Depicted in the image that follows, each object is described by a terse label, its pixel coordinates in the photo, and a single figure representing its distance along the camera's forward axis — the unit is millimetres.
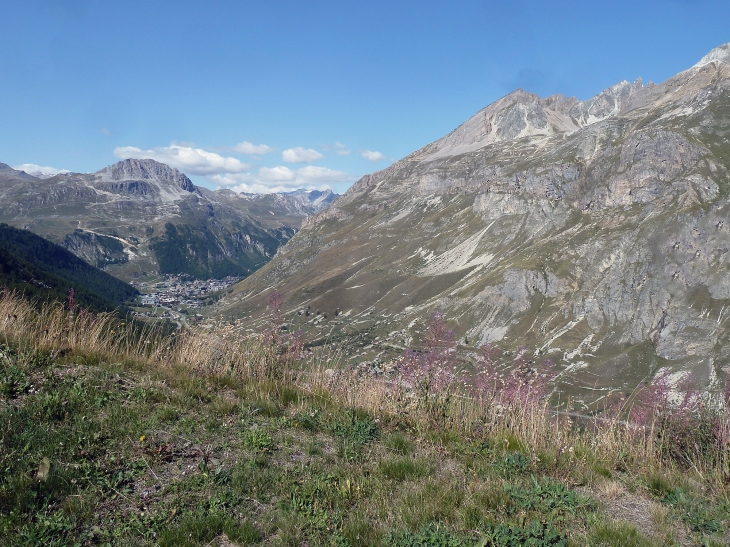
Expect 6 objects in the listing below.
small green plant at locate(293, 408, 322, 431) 7172
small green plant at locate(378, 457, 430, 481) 5759
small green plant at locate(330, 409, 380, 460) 6359
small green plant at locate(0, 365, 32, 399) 6539
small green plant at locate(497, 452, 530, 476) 5996
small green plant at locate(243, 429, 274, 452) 6219
